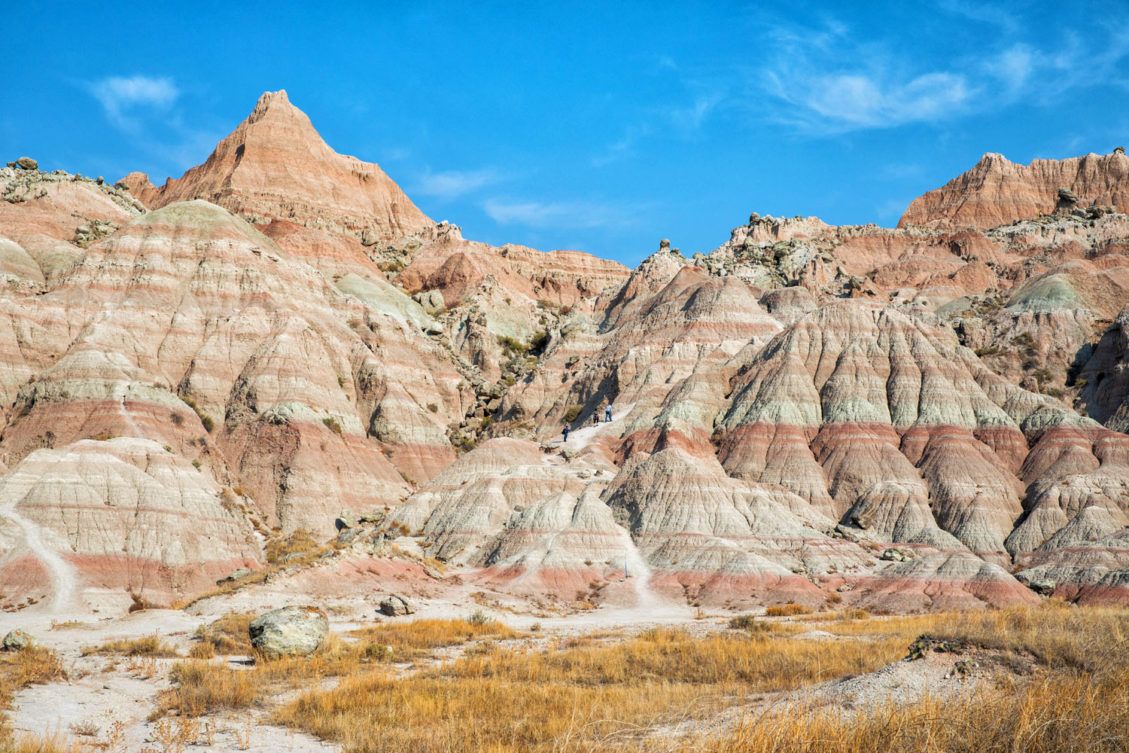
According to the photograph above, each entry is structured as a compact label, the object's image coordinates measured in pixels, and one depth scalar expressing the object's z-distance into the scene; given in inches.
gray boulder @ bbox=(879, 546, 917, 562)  2315.5
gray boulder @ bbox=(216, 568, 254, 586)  1921.5
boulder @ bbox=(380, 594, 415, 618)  1541.6
